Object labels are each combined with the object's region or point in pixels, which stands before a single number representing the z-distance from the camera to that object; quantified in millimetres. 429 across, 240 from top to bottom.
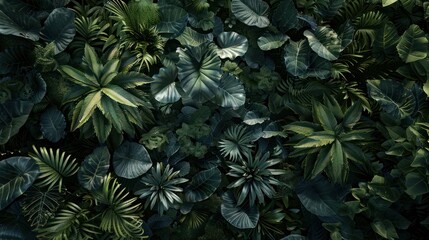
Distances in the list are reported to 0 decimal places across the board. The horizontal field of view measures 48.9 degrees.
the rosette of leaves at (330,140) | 3023
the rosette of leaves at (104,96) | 2799
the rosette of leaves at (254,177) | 3104
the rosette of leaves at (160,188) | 2993
